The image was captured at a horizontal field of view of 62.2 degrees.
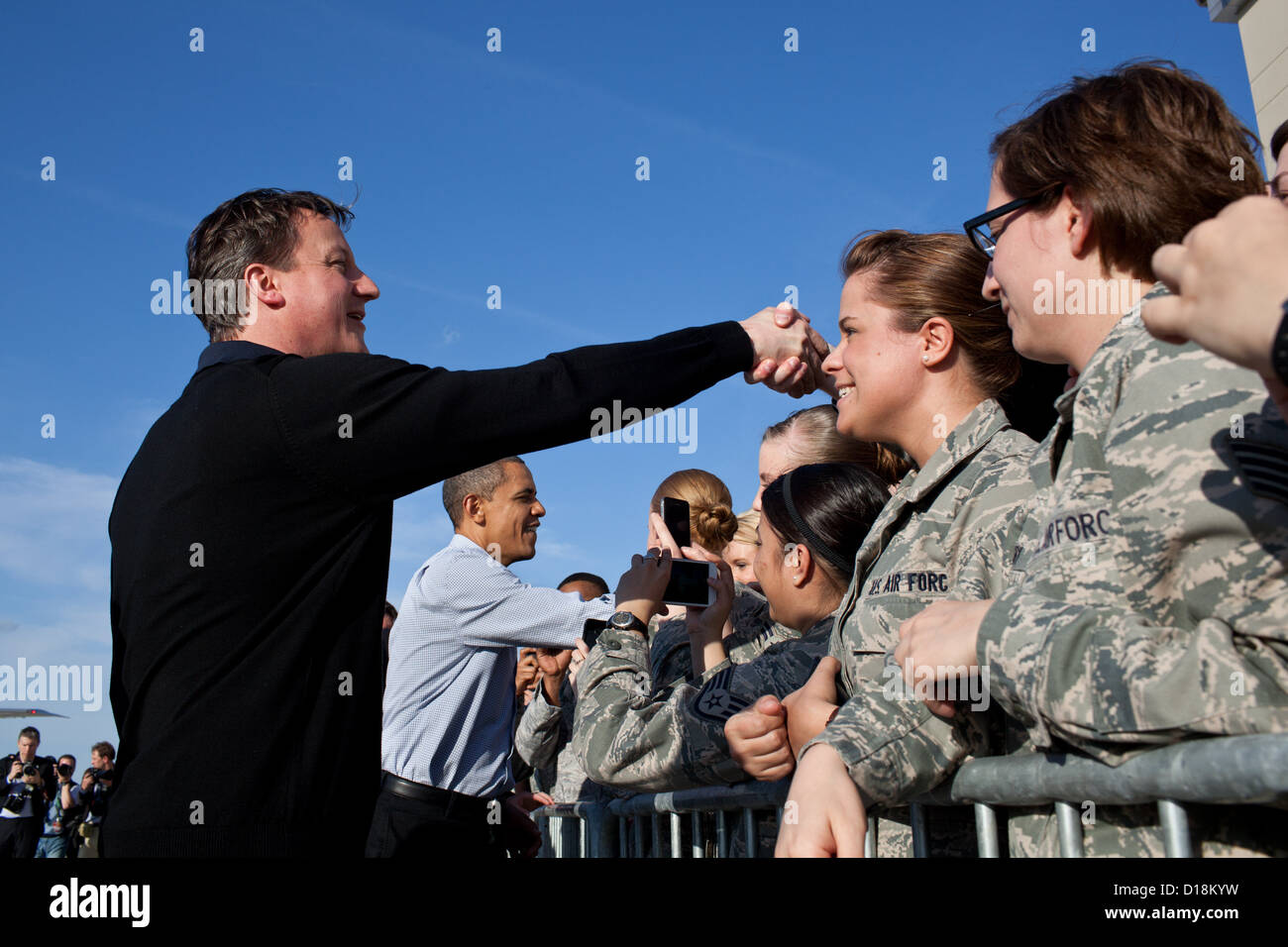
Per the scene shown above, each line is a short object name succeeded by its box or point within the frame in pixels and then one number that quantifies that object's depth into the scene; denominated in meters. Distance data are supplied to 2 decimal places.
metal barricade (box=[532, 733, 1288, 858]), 1.17
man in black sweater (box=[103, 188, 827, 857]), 2.12
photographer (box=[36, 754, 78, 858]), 15.34
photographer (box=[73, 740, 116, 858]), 16.30
